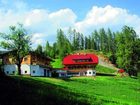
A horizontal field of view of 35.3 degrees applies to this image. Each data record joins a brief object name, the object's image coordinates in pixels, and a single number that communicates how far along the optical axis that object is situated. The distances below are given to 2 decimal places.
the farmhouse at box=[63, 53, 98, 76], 86.92
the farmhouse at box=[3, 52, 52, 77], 68.63
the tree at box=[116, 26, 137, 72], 78.36
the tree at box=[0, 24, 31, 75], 58.80
